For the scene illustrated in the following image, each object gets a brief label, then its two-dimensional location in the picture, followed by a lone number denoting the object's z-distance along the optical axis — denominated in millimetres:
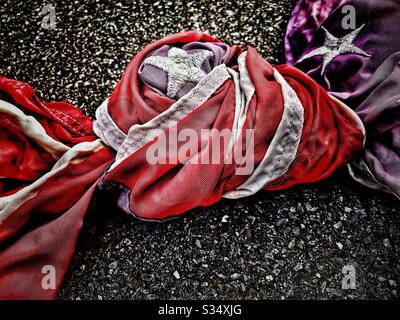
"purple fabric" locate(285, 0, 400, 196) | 547
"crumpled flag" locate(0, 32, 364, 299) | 531
